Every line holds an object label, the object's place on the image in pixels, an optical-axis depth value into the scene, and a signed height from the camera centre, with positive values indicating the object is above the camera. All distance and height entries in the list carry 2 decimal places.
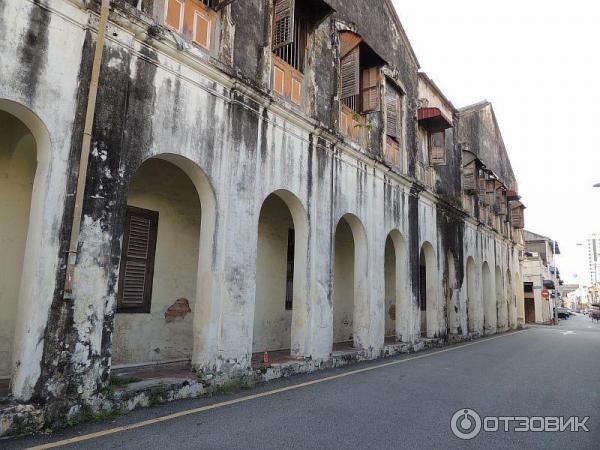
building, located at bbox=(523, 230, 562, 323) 34.50 +0.83
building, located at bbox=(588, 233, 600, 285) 106.62 +11.33
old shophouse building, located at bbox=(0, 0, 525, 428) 4.73 +1.72
